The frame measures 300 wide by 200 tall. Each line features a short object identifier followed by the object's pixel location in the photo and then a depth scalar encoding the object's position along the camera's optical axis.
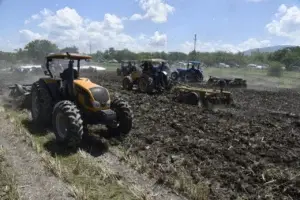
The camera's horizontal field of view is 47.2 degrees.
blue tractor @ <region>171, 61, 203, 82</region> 26.09
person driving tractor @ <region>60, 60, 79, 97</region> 8.63
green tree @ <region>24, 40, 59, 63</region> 68.53
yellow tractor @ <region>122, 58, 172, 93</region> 18.19
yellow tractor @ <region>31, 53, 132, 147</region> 7.68
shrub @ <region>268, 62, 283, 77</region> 41.72
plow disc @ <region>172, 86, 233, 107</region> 14.73
